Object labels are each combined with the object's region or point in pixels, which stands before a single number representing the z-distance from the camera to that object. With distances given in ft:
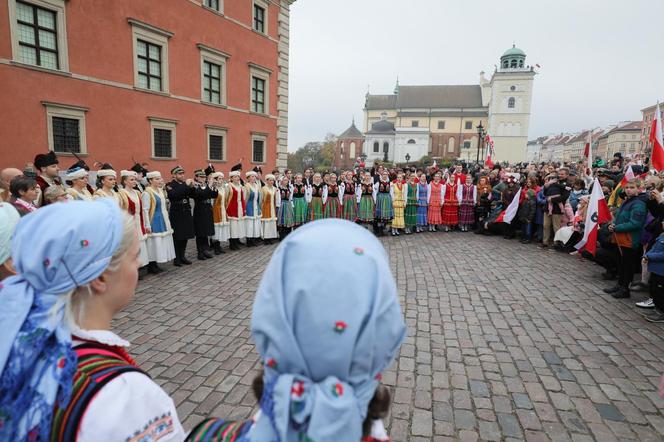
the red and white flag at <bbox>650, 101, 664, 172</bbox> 23.52
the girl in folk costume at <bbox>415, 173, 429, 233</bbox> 42.22
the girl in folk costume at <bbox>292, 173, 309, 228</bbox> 36.37
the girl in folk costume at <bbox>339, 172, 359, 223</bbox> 38.50
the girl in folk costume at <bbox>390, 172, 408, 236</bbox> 40.57
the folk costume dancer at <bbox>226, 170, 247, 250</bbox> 31.32
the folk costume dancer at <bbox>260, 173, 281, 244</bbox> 34.14
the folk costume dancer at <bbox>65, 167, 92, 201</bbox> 20.58
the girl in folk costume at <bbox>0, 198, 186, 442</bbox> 3.75
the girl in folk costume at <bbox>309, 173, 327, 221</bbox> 37.06
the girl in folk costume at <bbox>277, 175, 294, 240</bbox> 35.76
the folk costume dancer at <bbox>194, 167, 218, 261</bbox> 28.02
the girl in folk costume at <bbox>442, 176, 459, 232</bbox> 42.96
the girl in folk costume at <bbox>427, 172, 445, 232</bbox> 42.68
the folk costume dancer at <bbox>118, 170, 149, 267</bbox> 22.20
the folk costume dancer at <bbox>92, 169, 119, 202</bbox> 21.24
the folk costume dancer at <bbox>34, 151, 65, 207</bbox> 20.31
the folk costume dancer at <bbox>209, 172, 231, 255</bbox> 30.19
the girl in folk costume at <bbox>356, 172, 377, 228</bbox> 39.18
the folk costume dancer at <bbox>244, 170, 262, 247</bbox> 32.54
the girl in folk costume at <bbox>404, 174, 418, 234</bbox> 41.63
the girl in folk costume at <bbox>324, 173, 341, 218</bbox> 37.55
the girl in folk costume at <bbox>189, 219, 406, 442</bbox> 3.09
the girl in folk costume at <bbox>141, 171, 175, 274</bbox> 23.99
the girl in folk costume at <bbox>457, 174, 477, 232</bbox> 43.11
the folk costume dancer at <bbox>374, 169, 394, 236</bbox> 39.63
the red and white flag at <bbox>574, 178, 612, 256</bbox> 24.27
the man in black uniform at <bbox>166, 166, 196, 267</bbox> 26.22
